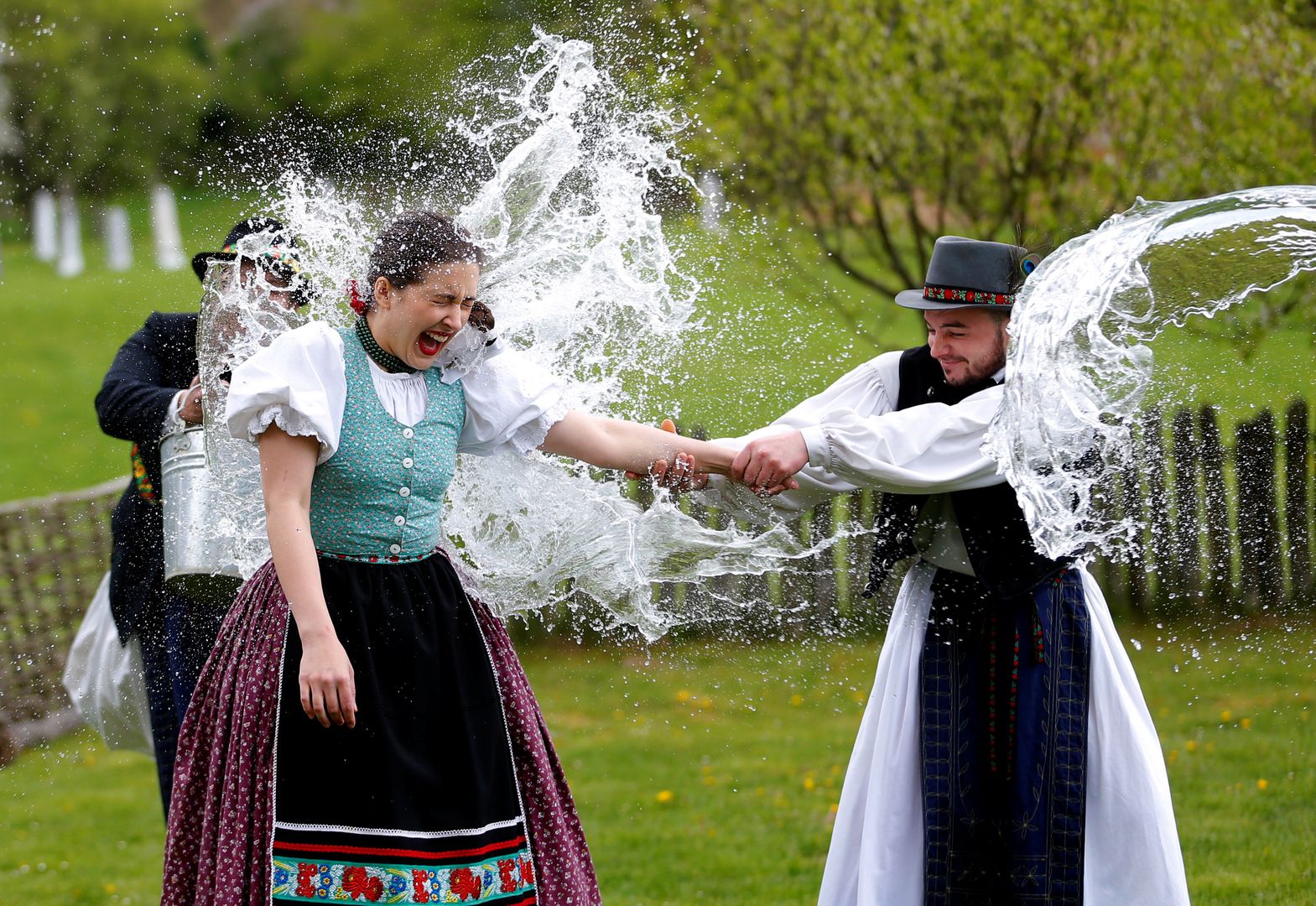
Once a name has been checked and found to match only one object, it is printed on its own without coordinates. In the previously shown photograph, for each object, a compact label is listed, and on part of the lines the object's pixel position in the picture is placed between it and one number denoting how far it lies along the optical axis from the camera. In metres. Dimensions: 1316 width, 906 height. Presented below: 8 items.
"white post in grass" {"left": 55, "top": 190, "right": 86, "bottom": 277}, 34.53
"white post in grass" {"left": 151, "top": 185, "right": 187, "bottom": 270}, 21.38
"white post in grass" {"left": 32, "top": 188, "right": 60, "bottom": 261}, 35.44
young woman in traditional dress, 5.39
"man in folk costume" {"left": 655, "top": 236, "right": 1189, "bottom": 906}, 6.34
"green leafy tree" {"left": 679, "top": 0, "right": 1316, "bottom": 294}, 15.87
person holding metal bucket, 7.19
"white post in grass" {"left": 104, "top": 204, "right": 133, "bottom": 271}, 33.03
